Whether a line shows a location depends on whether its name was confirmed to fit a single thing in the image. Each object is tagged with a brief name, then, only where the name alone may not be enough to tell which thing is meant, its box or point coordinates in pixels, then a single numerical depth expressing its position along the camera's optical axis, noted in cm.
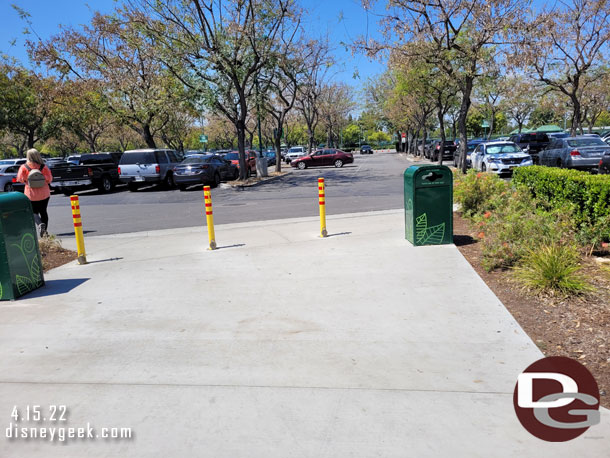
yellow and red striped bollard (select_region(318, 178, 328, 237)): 901
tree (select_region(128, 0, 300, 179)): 2059
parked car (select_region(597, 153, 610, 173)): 1633
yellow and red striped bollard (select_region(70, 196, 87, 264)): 784
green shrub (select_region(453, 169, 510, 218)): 963
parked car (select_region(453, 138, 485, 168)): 2539
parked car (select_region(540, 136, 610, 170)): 1719
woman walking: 917
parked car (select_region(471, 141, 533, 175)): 2031
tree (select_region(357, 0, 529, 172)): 1670
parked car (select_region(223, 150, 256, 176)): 3045
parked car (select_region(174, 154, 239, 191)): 2123
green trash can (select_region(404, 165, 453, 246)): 781
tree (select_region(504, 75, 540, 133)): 3162
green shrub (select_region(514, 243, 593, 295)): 538
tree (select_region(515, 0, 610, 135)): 2263
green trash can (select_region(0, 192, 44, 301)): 608
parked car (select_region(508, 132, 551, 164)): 3011
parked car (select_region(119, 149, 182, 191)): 2180
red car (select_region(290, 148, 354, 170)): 3775
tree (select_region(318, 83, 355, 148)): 5416
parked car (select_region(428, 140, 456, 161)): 3753
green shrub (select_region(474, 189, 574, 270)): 646
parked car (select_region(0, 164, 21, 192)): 2477
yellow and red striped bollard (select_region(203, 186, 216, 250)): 854
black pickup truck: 2144
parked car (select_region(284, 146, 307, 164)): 4979
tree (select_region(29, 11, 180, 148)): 2611
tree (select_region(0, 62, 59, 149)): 3222
